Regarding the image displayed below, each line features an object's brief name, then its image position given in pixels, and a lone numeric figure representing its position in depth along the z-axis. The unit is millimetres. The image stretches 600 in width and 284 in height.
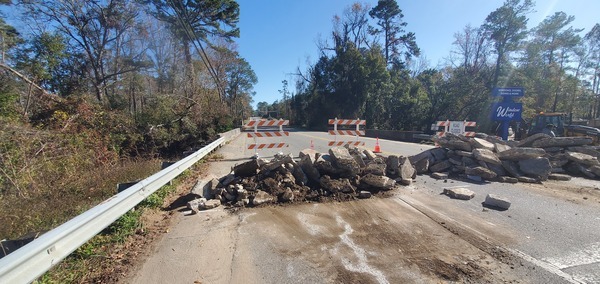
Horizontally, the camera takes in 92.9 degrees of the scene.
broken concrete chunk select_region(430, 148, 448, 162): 8641
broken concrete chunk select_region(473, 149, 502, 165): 7785
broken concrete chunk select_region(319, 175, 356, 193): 6035
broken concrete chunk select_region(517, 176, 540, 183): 7297
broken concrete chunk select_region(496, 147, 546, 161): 7705
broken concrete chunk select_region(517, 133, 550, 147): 9638
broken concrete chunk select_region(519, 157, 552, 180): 7501
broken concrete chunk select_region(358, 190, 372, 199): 5898
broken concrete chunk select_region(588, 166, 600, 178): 7915
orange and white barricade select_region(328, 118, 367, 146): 12273
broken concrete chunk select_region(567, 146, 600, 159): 8891
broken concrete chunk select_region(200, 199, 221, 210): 5312
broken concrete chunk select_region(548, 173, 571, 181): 7656
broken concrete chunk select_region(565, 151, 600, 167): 8188
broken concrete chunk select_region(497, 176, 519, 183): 7275
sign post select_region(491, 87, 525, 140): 16953
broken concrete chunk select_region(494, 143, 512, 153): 8523
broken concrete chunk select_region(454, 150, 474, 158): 8141
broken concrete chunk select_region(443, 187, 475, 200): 5832
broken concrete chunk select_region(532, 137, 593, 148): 9102
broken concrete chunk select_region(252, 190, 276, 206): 5485
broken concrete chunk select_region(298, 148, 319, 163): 7277
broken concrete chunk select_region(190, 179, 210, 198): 5636
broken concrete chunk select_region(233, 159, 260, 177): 6402
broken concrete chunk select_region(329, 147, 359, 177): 6398
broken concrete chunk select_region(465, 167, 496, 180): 7387
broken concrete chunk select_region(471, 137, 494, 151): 8484
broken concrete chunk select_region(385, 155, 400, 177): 7316
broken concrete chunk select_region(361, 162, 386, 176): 6617
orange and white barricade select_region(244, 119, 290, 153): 11091
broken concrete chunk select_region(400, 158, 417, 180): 7177
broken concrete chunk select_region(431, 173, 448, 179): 7670
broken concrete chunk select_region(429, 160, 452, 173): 8242
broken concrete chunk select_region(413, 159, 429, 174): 8266
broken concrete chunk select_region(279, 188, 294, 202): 5684
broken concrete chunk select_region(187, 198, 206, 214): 5104
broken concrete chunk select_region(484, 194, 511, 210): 5234
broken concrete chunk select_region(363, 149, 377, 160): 7910
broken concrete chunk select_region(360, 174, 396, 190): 6293
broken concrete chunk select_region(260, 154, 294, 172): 6290
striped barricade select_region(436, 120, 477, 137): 16781
